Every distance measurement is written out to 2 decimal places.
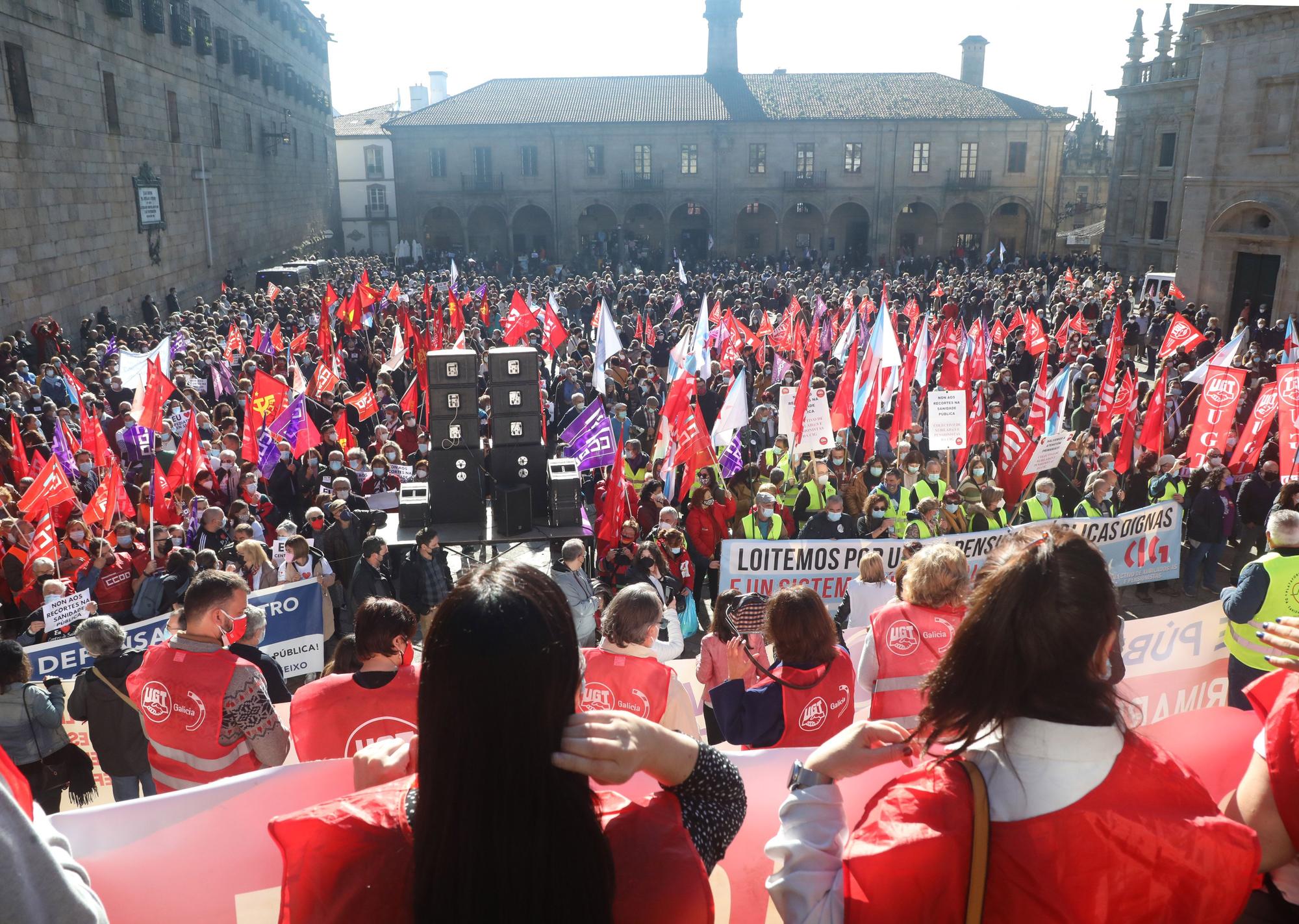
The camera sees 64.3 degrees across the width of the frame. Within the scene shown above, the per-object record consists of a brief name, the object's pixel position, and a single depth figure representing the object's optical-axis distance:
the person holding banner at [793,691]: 3.98
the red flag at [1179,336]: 15.70
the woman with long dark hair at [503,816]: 1.60
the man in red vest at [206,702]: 3.96
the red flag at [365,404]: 13.22
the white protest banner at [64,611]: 7.43
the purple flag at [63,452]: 10.18
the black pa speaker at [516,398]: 11.53
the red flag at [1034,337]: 17.06
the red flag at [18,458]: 9.80
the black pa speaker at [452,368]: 11.15
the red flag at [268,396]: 12.28
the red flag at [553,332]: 17.61
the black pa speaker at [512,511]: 11.48
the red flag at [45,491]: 8.85
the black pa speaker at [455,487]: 11.48
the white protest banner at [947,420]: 10.83
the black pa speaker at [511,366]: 11.41
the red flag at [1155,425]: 11.17
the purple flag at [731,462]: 11.62
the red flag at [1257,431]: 10.16
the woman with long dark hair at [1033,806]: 1.77
